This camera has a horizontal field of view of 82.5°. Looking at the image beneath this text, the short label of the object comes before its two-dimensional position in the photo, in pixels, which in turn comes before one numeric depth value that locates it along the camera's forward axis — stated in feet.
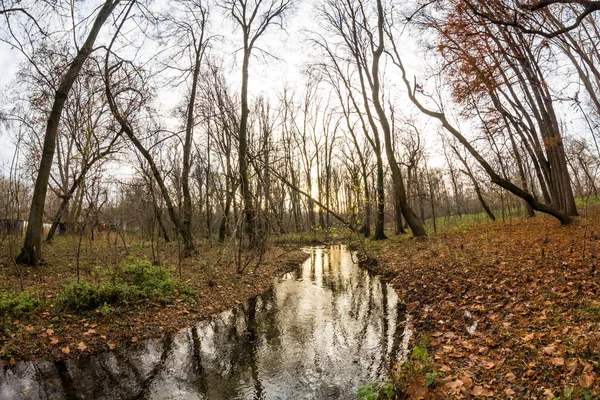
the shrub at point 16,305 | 20.04
